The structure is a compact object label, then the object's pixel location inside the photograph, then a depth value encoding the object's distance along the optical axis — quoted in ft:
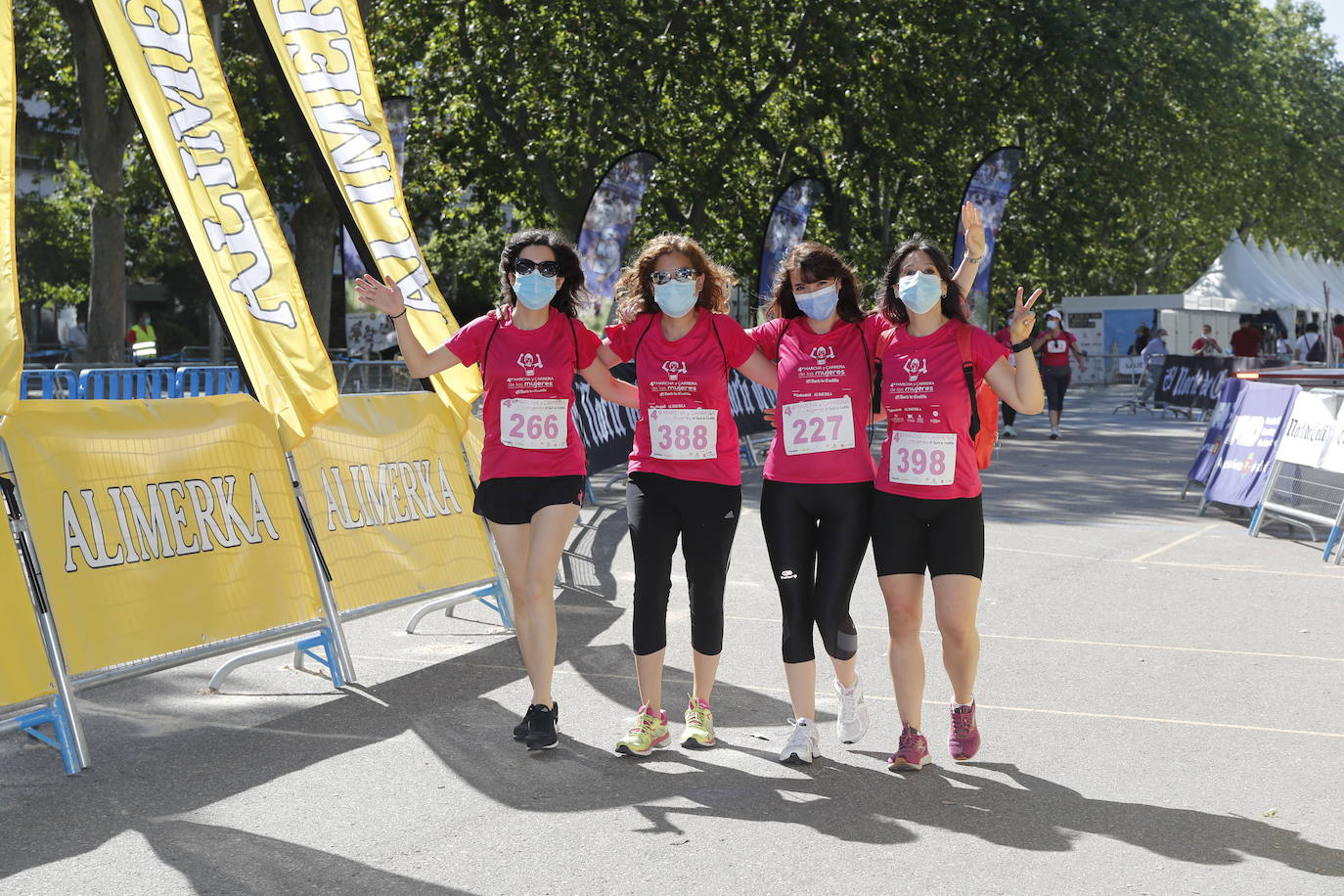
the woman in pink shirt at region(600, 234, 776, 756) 18.63
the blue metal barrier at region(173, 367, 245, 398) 40.86
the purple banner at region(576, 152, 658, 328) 63.93
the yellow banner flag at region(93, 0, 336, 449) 21.99
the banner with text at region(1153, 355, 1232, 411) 87.86
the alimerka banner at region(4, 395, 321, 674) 18.67
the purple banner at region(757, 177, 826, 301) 78.69
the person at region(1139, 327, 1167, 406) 97.81
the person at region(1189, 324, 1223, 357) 96.02
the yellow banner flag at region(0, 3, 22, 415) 18.53
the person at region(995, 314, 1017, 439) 77.82
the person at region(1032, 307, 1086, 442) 71.67
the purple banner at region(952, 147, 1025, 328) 82.53
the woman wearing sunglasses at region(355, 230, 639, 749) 19.33
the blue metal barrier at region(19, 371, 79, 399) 38.91
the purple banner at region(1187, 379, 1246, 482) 47.03
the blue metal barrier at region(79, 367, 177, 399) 36.81
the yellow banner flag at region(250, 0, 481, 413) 25.71
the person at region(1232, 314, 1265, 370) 91.71
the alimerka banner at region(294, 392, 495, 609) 23.73
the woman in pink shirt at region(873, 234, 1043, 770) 17.61
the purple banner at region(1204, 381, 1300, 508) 42.63
